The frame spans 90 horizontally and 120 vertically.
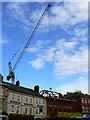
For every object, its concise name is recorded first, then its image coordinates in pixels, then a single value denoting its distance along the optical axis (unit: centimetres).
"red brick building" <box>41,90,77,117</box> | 3483
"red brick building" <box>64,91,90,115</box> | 4345
